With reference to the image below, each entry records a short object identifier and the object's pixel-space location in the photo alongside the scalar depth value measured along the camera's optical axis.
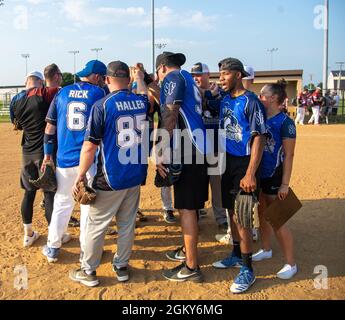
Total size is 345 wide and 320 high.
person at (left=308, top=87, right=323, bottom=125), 19.55
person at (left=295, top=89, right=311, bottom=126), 19.56
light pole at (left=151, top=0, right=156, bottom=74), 28.53
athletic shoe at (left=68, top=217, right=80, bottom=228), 5.63
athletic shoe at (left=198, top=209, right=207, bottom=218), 6.11
